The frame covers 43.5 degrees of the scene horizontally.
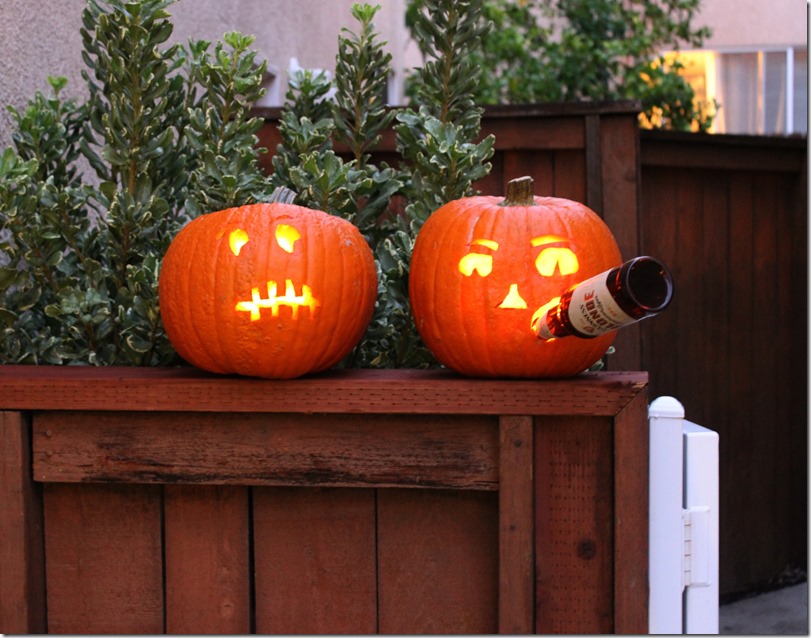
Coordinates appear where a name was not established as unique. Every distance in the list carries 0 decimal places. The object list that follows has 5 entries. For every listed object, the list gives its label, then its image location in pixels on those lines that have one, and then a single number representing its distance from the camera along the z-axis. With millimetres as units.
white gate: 1765
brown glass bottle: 1565
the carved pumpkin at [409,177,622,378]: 1837
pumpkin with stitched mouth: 1847
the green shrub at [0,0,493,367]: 2182
